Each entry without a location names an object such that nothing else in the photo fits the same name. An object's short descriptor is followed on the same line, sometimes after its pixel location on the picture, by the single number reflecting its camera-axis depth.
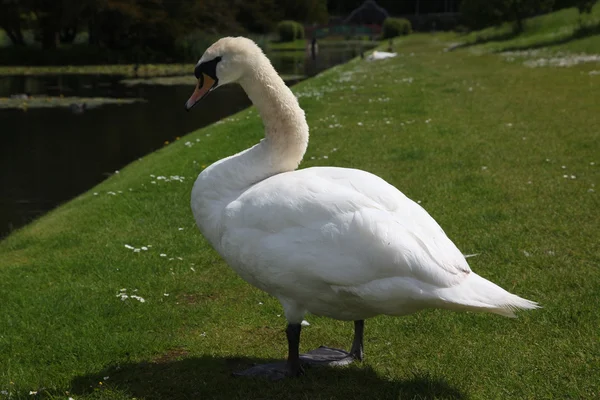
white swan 4.16
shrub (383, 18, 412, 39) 89.75
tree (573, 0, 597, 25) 34.88
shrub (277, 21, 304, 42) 93.12
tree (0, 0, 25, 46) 47.72
